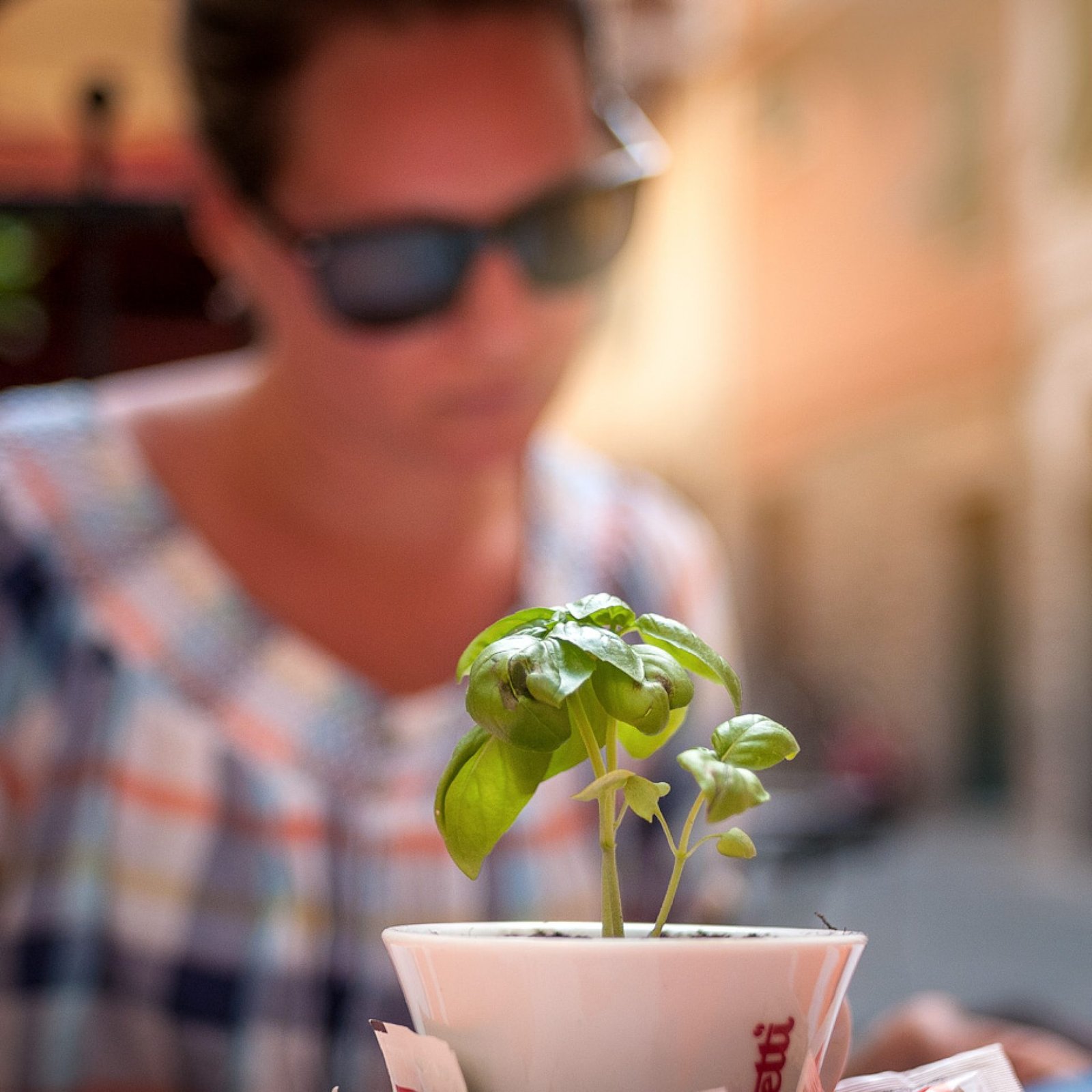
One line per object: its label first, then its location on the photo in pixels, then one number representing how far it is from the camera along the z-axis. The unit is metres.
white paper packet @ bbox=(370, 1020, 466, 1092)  0.36
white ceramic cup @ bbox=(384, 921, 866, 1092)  0.35
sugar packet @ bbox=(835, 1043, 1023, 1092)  0.41
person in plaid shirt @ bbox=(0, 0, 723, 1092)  1.08
